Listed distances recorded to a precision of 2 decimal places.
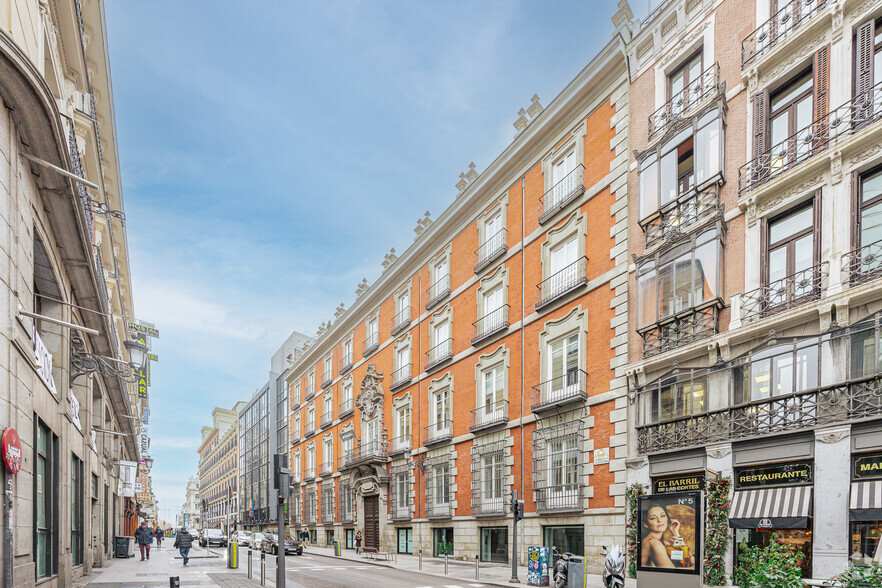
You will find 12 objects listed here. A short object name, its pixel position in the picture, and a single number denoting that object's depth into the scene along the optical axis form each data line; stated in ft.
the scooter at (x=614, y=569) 46.19
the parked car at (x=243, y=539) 161.99
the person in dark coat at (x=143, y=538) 96.58
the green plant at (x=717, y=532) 51.49
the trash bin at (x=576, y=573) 50.65
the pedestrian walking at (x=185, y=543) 83.82
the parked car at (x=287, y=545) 120.26
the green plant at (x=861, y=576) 22.68
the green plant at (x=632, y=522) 59.88
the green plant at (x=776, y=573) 23.88
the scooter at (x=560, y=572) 53.26
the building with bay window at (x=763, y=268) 44.04
